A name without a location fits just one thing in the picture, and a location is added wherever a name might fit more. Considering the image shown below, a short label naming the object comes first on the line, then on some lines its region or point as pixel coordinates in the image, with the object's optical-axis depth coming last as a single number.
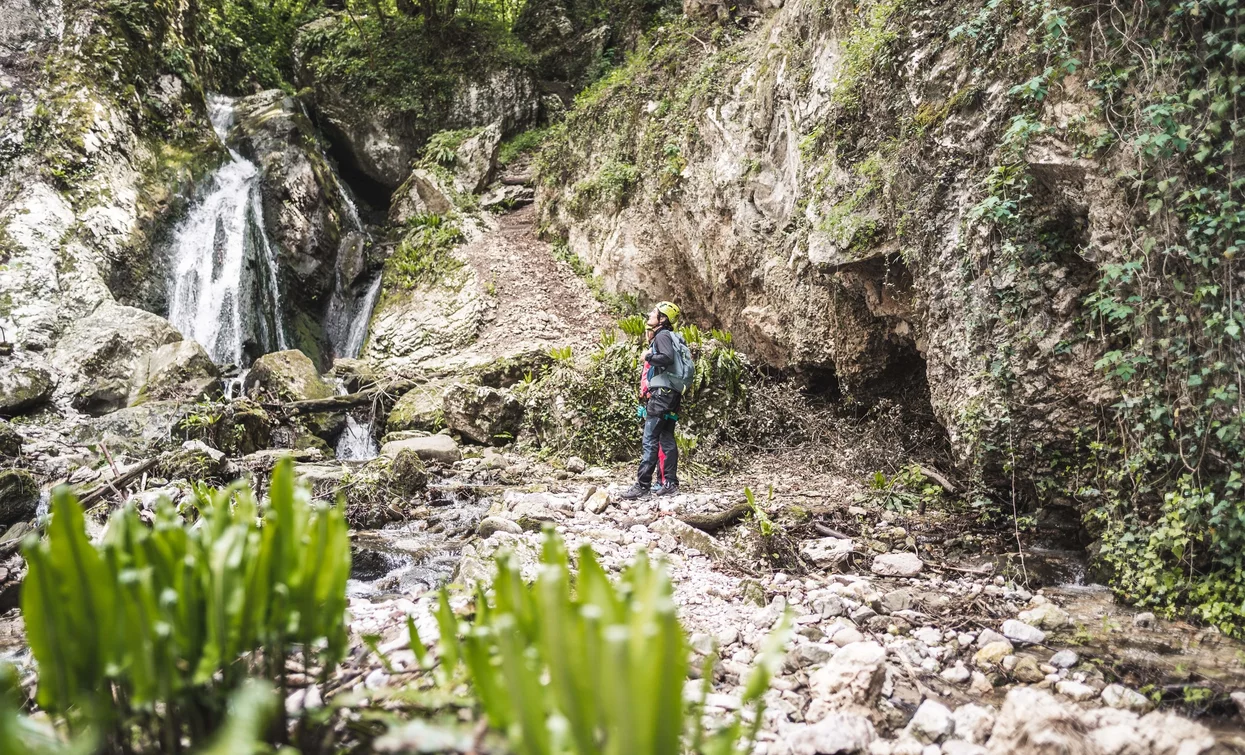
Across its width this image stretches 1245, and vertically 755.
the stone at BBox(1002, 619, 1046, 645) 3.35
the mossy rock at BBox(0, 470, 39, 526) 5.91
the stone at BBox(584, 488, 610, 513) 6.09
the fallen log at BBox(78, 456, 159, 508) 5.65
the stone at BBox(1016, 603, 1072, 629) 3.52
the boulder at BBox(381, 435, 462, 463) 8.30
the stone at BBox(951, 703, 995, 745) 2.25
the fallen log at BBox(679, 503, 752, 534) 5.23
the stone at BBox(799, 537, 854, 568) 4.42
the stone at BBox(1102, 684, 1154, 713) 2.63
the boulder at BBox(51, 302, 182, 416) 9.20
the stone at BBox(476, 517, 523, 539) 5.11
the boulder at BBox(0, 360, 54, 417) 8.42
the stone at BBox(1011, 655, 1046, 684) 2.96
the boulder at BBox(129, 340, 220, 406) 9.28
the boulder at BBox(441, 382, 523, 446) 9.74
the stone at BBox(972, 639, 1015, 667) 3.14
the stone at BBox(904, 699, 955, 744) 2.33
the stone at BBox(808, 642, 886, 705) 2.50
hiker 6.54
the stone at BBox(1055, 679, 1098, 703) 2.77
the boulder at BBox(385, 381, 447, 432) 9.98
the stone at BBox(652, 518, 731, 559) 4.61
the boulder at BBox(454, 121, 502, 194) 16.23
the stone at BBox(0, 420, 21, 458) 6.91
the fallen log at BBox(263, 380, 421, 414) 9.83
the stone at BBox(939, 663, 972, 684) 2.98
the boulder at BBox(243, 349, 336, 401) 10.11
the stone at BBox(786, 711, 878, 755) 2.13
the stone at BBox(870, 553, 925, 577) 4.30
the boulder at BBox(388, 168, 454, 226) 15.37
